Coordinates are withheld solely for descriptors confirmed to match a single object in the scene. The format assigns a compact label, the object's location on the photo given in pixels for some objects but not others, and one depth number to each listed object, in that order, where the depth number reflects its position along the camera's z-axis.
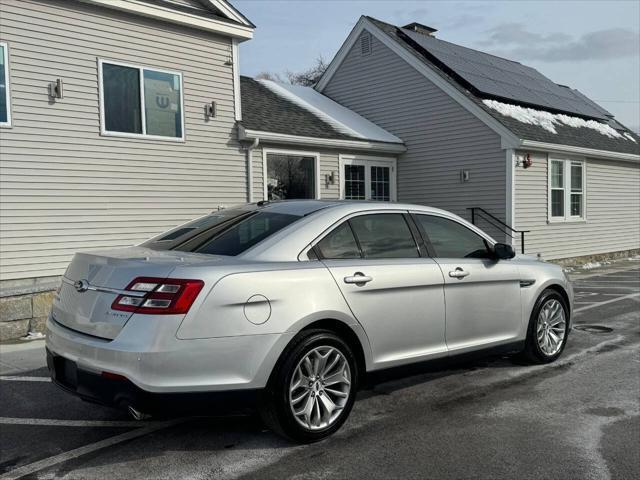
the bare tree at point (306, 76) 46.19
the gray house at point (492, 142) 14.39
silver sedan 3.38
